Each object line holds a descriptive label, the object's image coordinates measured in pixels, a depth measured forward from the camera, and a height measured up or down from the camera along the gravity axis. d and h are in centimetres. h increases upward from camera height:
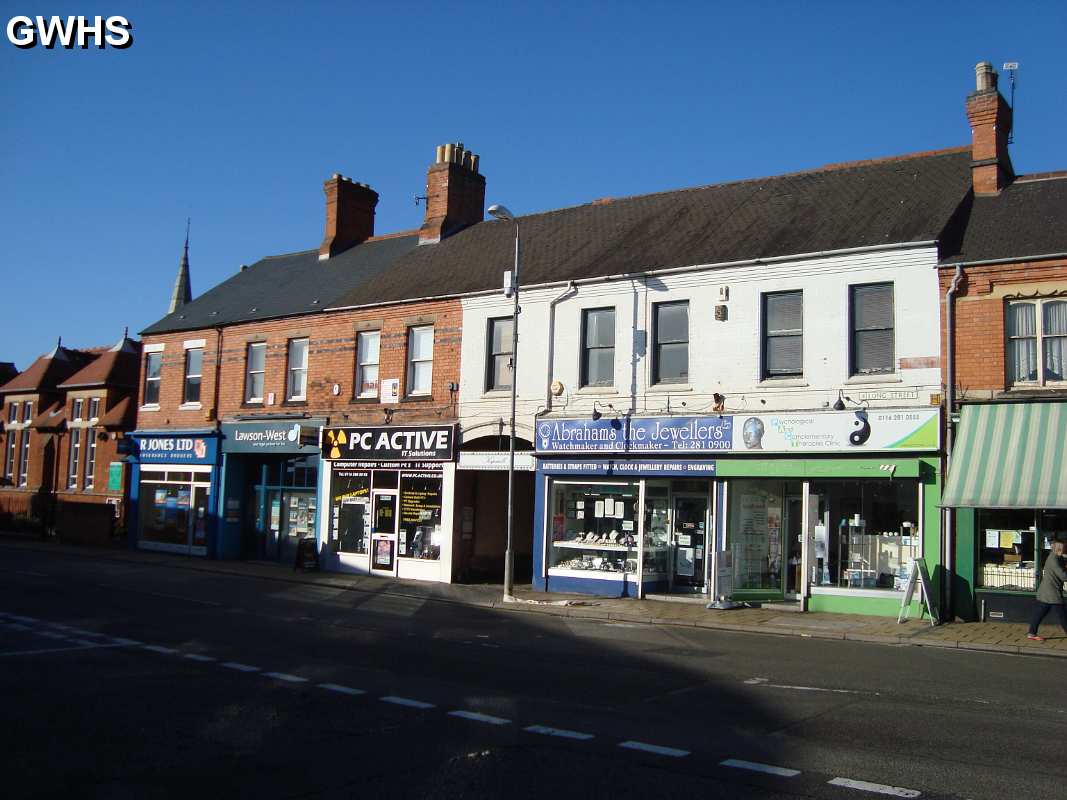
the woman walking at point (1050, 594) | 1576 -138
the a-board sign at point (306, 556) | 2672 -198
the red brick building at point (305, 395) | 2577 +258
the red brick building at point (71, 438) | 3616 +154
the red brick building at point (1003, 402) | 1716 +188
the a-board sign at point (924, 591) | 1753 -158
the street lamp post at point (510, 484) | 2042 +13
